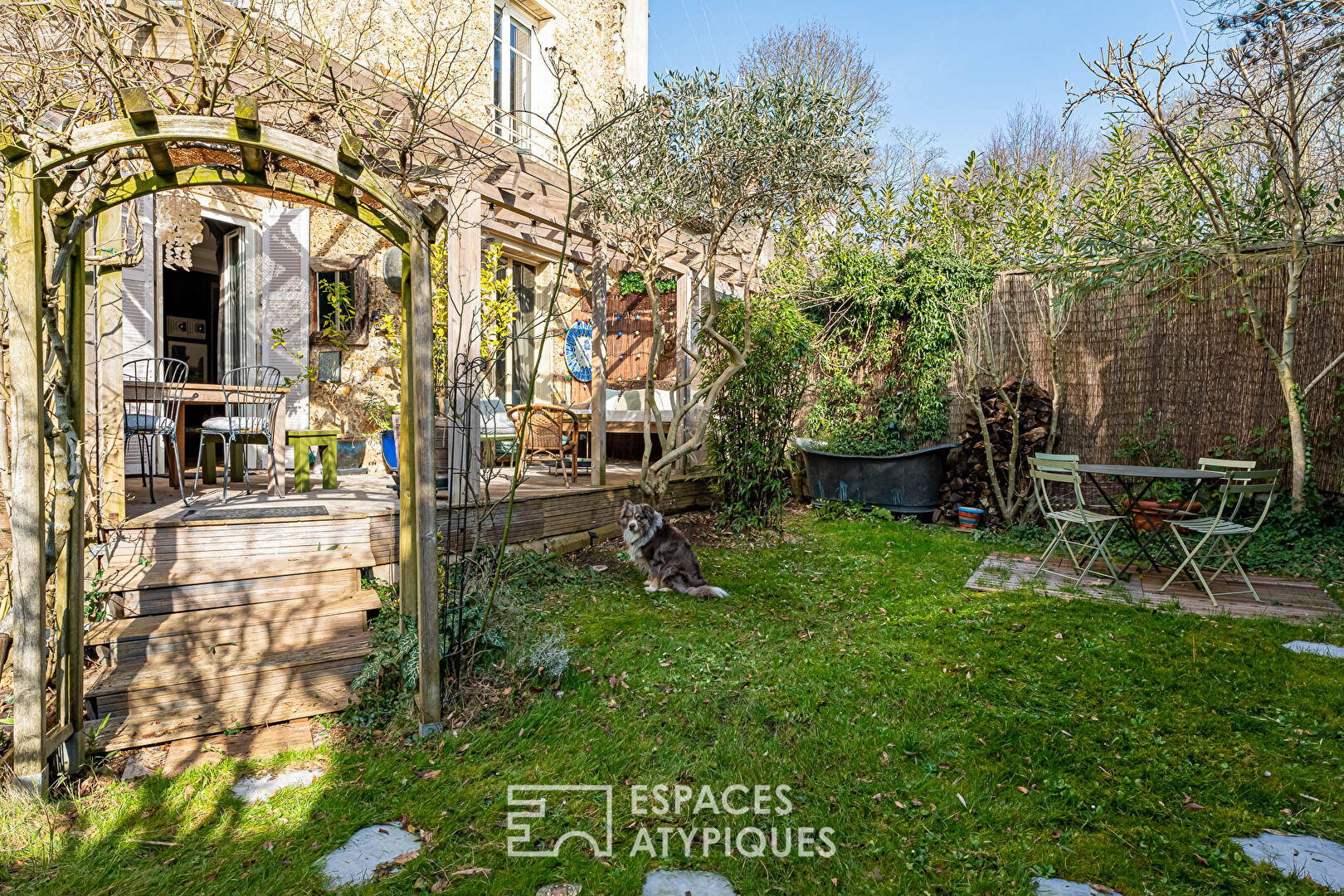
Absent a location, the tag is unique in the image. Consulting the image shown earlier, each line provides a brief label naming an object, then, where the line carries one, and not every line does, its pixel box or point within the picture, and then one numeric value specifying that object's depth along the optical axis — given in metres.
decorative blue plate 8.77
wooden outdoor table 4.18
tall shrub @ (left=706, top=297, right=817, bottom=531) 6.04
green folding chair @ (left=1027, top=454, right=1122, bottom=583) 4.61
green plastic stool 5.11
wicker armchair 5.77
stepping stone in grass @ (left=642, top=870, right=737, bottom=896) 1.98
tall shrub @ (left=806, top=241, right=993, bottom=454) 7.67
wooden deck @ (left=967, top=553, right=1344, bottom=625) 4.10
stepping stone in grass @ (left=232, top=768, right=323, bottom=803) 2.41
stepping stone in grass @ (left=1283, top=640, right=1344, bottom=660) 3.45
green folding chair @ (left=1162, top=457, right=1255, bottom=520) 4.63
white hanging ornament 4.98
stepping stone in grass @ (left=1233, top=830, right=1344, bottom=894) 2.00
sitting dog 4.59
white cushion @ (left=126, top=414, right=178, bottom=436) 4.12
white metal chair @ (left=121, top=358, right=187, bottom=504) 4.08
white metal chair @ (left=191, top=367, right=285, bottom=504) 4.43
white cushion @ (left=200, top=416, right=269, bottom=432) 4.52
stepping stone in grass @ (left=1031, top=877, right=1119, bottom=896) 1.96
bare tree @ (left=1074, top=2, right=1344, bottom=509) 4.82
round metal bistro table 4.52
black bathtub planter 6.99
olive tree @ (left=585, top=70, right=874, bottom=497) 5.12
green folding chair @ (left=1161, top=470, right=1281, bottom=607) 4.23
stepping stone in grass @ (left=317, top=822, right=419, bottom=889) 2.01
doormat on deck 3.78
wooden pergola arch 2.21
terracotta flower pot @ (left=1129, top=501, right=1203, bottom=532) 5.04
